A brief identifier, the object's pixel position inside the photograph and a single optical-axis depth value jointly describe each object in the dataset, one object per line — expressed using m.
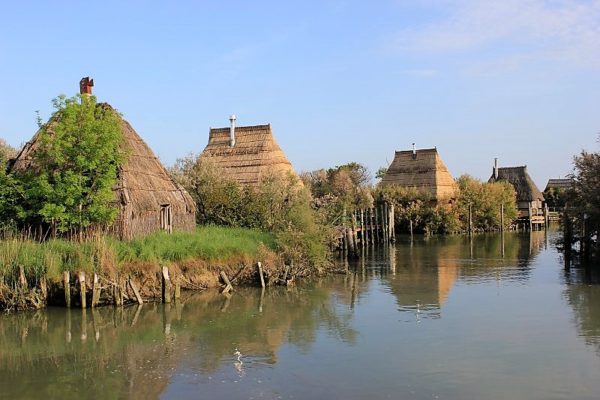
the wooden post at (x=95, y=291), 16.39
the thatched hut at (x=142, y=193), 20.86
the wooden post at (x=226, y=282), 19.21
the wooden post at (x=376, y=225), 41.44
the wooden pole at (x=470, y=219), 48.30
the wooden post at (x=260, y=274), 20.20
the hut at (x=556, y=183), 92.01
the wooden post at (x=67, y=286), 16.39
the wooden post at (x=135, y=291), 16.96
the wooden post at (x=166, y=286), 17.39
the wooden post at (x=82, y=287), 16.31
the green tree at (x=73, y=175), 19.36
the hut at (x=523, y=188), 63.39
